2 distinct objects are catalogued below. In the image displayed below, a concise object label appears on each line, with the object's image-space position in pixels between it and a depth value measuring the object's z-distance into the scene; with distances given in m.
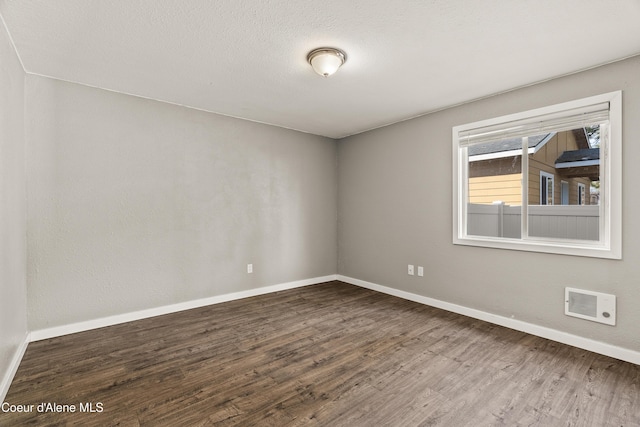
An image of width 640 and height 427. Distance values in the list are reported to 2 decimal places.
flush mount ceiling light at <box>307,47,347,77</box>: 2.36
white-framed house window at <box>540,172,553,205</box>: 3.16
